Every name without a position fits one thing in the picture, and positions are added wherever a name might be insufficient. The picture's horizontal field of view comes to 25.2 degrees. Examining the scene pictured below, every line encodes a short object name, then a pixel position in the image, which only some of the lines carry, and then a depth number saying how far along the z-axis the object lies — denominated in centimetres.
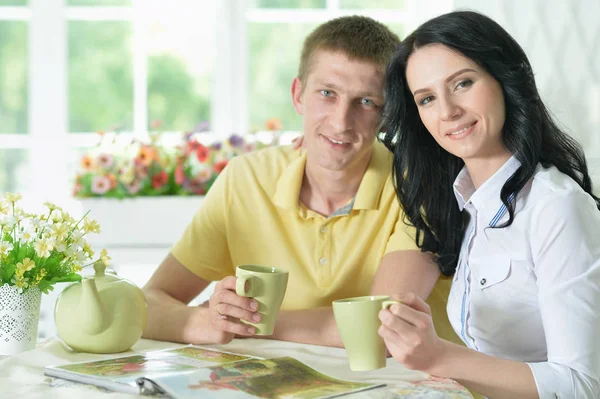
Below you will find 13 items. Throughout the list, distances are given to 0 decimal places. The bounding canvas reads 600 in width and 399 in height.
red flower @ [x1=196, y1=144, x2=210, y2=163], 448
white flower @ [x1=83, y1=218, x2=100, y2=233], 232
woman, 209
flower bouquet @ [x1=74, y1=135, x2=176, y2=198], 441
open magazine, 197
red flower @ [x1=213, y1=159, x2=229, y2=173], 447
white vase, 230
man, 259
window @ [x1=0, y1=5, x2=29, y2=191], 505
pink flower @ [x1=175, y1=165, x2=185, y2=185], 445
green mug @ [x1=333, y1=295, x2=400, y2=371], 198
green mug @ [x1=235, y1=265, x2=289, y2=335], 217
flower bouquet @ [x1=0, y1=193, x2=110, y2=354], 229
